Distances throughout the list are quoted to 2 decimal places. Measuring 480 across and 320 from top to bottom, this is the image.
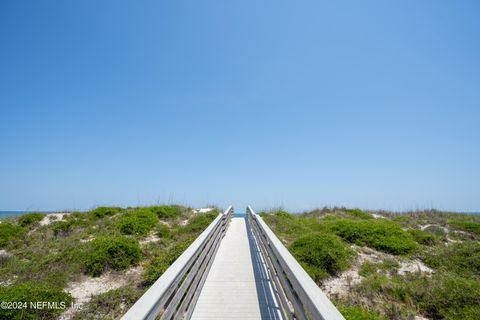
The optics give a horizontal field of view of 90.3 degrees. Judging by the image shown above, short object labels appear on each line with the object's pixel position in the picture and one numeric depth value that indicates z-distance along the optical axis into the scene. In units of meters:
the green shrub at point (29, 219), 13.46
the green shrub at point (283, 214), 16.85
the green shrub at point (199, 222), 11.73
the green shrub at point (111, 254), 7.51
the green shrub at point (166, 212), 14.38
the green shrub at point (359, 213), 17.54
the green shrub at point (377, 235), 9.92
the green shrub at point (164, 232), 10.99
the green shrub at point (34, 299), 4.80
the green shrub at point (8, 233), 10.31
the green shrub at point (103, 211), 14.45
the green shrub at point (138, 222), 11.27
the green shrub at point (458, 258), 7.77
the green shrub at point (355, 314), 4.40
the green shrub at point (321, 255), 7.48
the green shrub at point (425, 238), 11.21
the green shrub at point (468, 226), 12.73
